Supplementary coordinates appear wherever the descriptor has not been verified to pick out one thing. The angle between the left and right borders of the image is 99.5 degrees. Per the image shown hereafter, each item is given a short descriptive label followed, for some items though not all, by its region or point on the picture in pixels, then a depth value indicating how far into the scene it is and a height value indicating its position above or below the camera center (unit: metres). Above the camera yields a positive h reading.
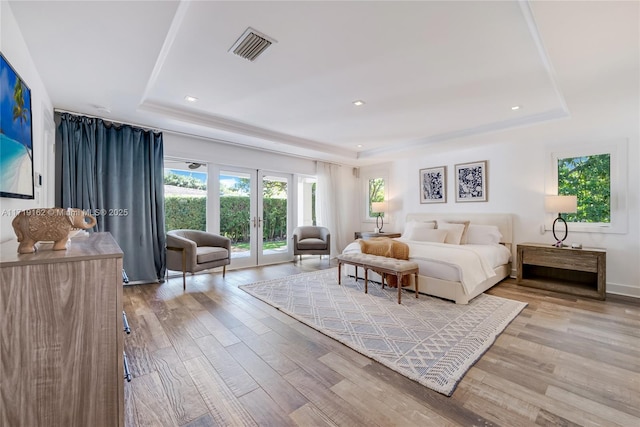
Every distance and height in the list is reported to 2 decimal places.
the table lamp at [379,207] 6.17 +0.09
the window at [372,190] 6.49 +0.53
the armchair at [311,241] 5.38 -0.59
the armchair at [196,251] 3.79 -0.58
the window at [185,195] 4.45 +0.29
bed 3.21 -0.57
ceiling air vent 2.00 +1.30
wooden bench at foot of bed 3.22 -0.68
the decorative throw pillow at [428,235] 4.45 -0.41
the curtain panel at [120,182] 3.36 +0.41
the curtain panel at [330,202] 6.30 +0.22
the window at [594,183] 3.65 +0.38
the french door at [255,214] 5.05 -0.05
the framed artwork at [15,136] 1.43 +0.45
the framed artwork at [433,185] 5.38 +0.53
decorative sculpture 1.15 -0.06
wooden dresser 0.99 -0.49
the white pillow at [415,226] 4.80 -0.27
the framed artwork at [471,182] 4.89 +0.54
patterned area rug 1.97 -1.09
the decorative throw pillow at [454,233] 4.43 -0.37
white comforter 3.20 -0.60
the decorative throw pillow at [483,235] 4.42 -0.40
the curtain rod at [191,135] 3.38 +1.23
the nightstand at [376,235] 5.78 -0.51
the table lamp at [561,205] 3.65 +0.07
